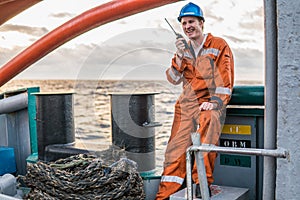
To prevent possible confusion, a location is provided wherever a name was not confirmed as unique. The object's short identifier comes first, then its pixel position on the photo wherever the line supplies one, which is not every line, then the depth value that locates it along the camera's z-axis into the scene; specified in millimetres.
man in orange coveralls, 2762
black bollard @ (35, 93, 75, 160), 3908
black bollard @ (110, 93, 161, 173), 3488
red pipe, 4066
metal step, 2603
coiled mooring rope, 2826
